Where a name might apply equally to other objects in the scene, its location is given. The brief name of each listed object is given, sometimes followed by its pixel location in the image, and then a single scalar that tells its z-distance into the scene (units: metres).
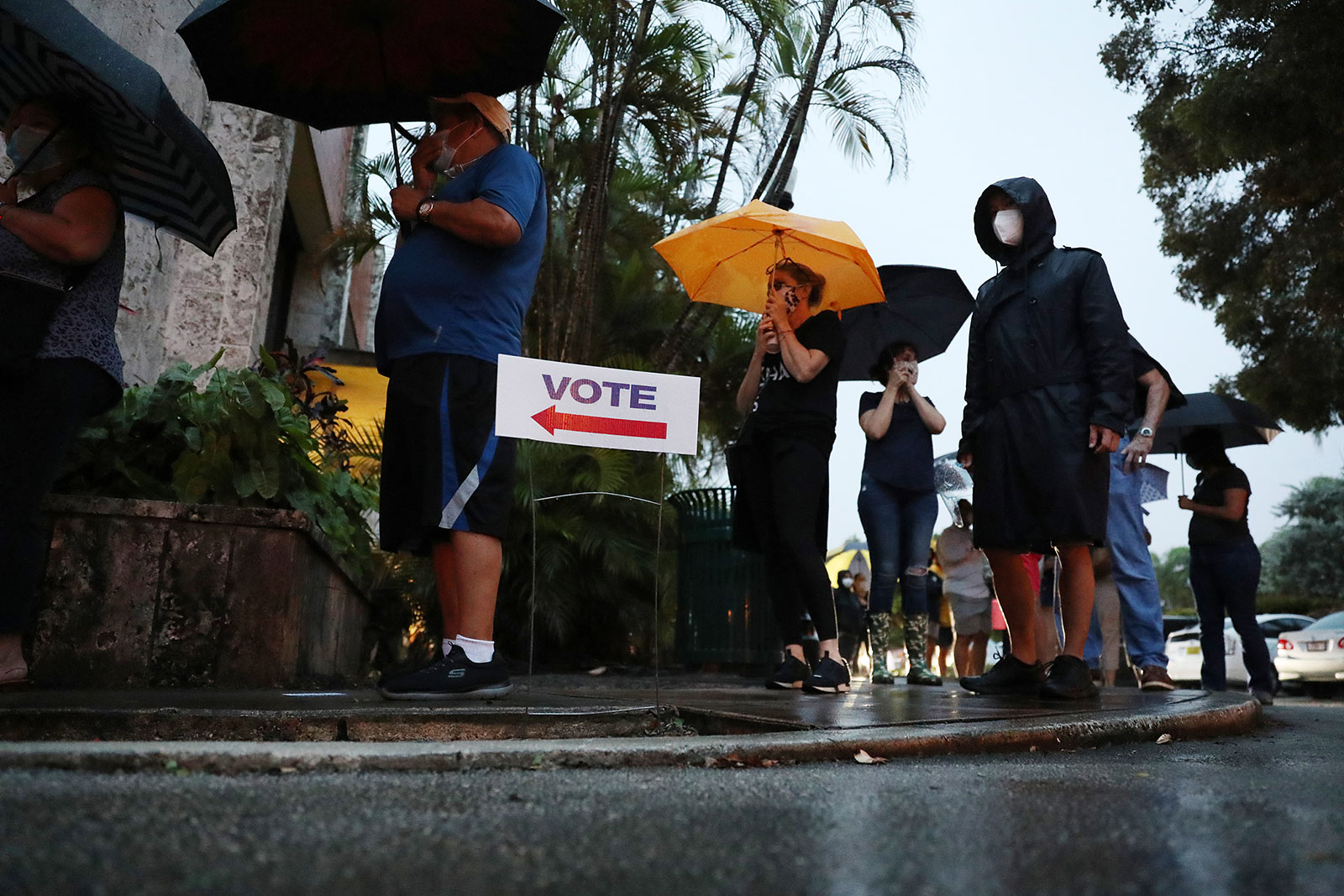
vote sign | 3.25
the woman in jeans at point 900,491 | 6.45
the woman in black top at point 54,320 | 3.33
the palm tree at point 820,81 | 12.99
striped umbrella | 3.30
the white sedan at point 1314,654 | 15.62
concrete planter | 4.00
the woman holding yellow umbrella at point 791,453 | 4.82
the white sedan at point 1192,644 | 18.48
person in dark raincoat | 4.35
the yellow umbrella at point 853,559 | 17.70
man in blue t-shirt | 3.43
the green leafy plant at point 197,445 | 4.48
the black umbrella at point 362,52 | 3.98
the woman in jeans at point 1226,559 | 6.98
